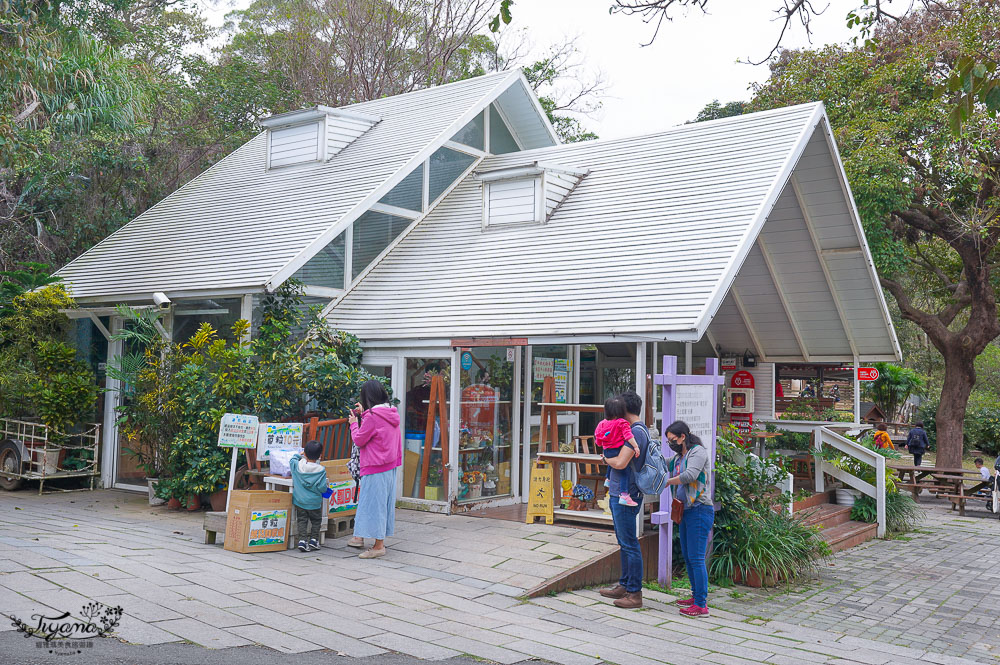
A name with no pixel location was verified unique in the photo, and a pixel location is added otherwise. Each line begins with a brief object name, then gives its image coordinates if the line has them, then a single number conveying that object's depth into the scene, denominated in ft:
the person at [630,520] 22.80
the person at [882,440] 56.13
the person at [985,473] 52.47
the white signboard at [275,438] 29.40
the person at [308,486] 26.86
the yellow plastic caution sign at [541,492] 31.30
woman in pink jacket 26.53
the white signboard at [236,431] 28.55
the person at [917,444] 67.72
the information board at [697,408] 25.82
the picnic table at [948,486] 52.36
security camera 36.42
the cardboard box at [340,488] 28.55
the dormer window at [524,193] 40.13
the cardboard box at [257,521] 26.16
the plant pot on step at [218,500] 33.12
